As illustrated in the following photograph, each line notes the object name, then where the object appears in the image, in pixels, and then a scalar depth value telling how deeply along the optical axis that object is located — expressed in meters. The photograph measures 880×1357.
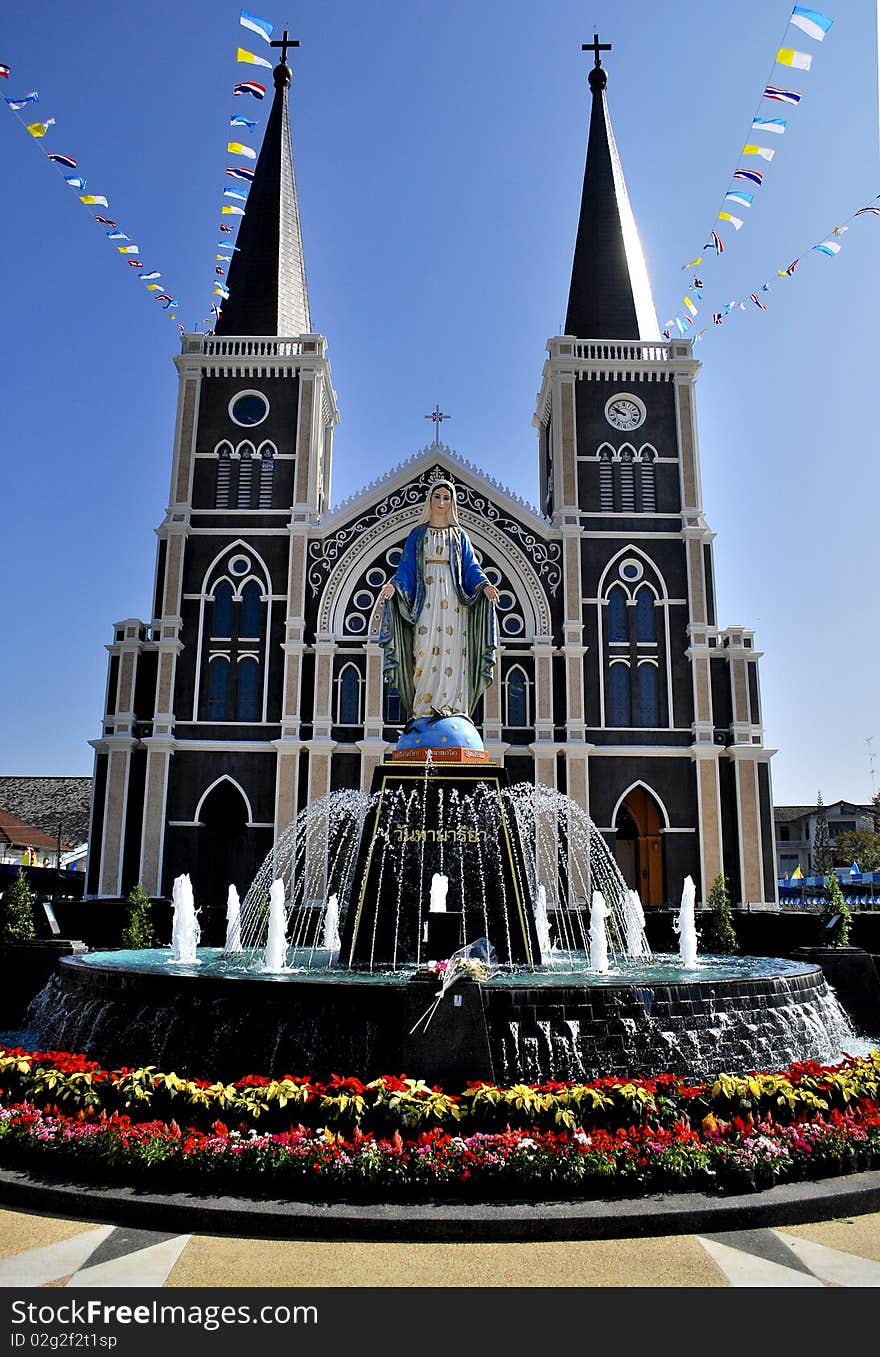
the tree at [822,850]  52.94
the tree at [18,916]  16.83
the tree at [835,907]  15.77
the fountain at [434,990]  8.39
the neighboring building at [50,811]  55.69
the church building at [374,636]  34.34
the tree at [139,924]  20.08
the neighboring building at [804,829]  72.06
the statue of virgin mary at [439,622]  14.43
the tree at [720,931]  22.23
